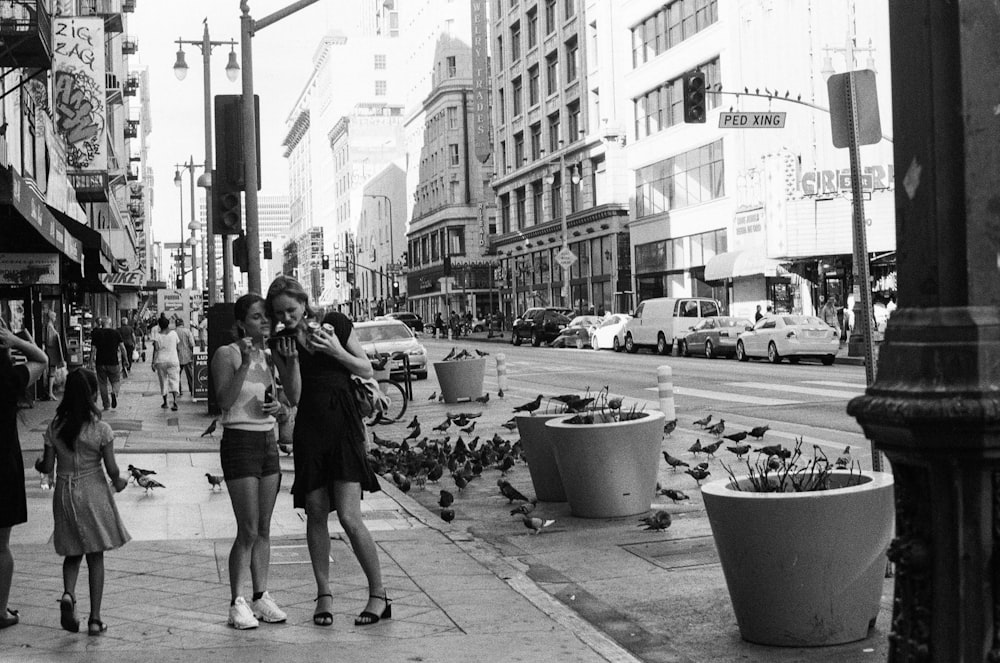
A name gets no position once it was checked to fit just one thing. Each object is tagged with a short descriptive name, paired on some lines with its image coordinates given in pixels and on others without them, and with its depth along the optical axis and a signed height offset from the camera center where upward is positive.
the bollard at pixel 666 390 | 16.09 -0.97
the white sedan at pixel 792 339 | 32.53 -0.77
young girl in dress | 6.35 -0.83
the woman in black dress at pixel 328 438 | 6.33 -0.57
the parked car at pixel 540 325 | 54.66 -0.32
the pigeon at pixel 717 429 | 13.50 -1.25
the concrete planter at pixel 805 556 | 5.74 -1.14
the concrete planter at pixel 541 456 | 10.91 -1.21
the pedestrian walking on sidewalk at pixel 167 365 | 23.48 -0.68
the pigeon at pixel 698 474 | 10.46 -1.34
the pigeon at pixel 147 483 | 11.00 -1.34
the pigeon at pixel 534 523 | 9.44 -1.54
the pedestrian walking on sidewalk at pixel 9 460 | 6.43 -0.65
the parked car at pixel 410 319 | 77.91 +0.14
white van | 41.12 -0.17
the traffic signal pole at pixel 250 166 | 18.06 +2.33
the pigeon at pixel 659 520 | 8.89 -1.45
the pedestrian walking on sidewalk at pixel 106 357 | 23.34 -0.49
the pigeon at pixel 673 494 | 9.83 -1.41
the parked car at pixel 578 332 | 49.91 -0.64
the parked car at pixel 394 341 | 30.05 -0.46
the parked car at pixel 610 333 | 45.77 -0.67
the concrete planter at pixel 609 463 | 9.69 -1.15
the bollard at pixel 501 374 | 23.92 -1.06
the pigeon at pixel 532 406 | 12.57 -0.89
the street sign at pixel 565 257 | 60.41 +2.84
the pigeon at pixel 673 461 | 11.00 -1.29
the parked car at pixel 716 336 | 37.25 -0.72
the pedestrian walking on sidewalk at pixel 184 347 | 26.80 -0.41
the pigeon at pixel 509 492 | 10.45 -1.44
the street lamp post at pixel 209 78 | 31.25 +6.20
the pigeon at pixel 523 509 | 9.82 -1.50
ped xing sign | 29.06 +4.41
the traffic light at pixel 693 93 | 27.53 +4.78
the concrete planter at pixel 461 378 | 23.47 -1.09
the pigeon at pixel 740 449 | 11.13 -1.25
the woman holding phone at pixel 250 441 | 6.39 -0.59
